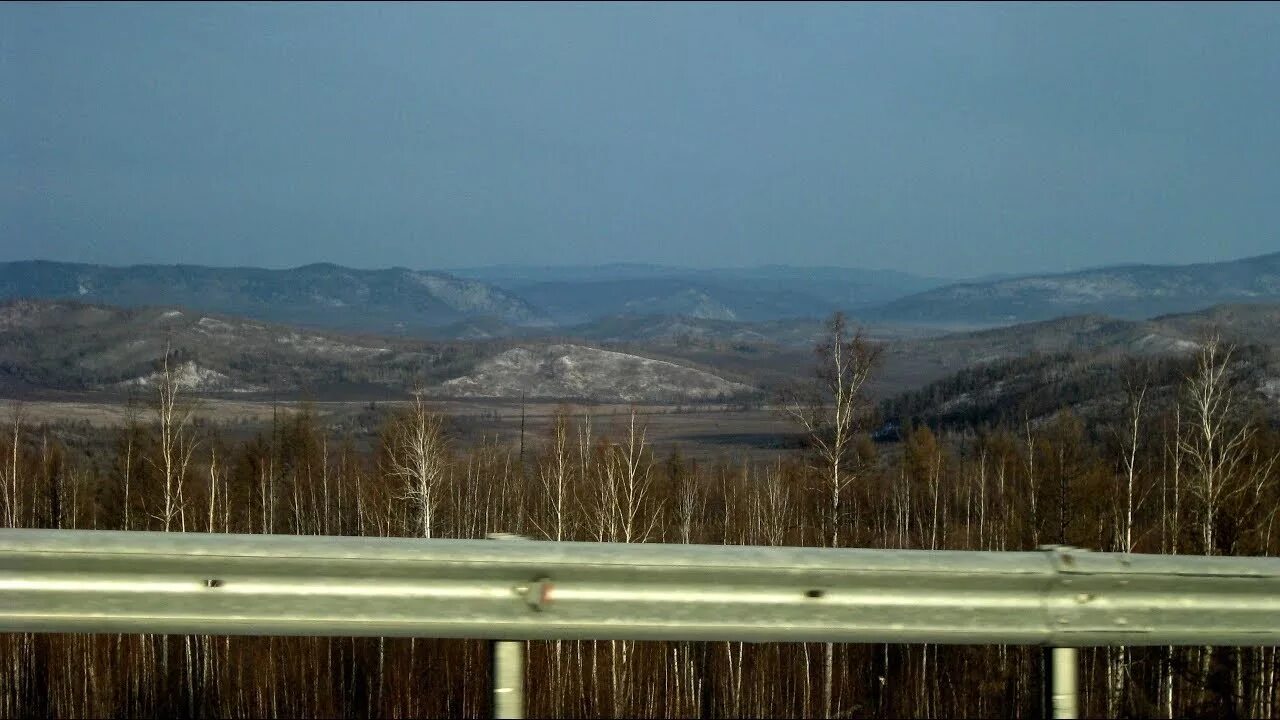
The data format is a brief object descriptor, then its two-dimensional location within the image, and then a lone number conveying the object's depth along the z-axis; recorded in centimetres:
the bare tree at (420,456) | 2745
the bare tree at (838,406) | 2580
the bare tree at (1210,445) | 2102
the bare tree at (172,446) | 2495
